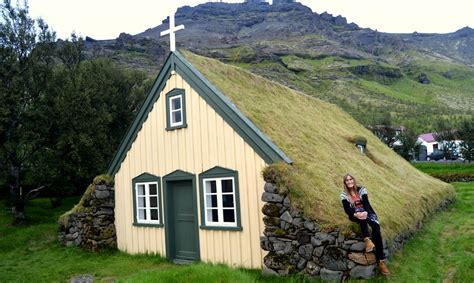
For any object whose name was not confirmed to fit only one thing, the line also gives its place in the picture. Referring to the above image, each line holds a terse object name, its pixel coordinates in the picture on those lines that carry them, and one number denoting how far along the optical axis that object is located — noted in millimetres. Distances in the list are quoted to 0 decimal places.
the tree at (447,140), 44944
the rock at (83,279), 9859
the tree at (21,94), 19828
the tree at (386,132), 46847
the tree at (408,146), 44312
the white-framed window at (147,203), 12312
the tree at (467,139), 40094
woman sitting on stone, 7832
